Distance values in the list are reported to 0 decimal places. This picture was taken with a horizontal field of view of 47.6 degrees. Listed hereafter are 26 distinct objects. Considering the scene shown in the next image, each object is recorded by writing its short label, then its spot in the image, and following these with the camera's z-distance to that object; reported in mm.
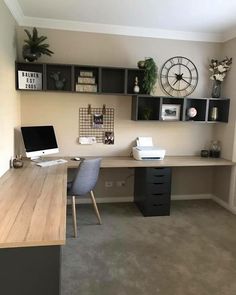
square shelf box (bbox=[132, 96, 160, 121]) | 3826
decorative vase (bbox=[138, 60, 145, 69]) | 3651
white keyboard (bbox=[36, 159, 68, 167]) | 3243
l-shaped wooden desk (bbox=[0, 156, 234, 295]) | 1416
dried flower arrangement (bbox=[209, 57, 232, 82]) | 3926
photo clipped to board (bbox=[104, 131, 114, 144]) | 3969
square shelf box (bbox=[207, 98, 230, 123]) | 3979
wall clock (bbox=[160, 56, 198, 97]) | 3992
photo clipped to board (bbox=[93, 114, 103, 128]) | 3895
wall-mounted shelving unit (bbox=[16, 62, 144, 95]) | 3521
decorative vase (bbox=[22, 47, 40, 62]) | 3328
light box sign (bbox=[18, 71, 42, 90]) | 3354
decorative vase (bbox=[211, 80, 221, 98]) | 4081
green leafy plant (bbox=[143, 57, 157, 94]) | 3600
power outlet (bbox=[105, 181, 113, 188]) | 4078
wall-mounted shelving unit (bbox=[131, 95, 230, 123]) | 3859
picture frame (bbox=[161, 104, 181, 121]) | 4016
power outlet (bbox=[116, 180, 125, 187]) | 4117
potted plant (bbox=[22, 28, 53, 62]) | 3314
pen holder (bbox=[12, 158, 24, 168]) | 3066
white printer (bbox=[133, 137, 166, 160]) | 3715
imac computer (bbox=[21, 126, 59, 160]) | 3244
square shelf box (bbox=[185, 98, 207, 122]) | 3990
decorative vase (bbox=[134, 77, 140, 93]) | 3717
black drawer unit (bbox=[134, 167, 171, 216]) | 3580
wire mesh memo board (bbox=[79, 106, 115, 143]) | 3859
